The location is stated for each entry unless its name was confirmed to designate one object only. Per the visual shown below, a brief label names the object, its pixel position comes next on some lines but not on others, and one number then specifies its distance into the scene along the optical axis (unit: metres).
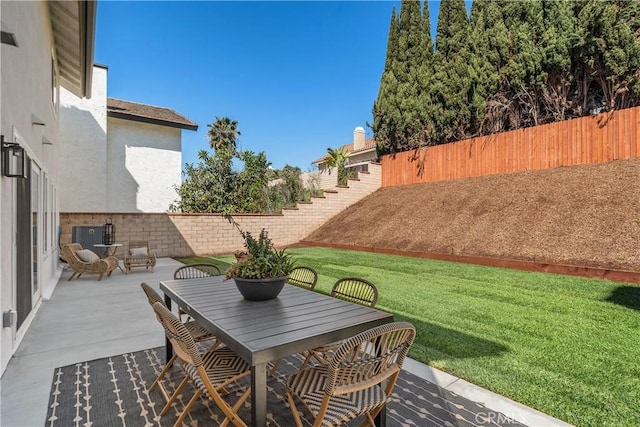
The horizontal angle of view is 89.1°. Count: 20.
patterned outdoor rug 2.19
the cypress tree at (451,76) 13.72
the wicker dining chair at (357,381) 1.60
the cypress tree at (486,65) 12.75
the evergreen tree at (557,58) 10.72
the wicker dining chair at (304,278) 3.44
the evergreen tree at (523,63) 11.65
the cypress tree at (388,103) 15.97
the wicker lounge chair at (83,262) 7.12
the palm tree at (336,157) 24.72
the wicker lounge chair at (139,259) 8.12
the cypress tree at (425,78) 14.66
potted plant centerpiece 2.47
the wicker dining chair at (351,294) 2.71
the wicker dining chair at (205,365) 1.77
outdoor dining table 1.64
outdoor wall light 3.03
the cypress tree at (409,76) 15.04
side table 8.63
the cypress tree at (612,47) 9.65
